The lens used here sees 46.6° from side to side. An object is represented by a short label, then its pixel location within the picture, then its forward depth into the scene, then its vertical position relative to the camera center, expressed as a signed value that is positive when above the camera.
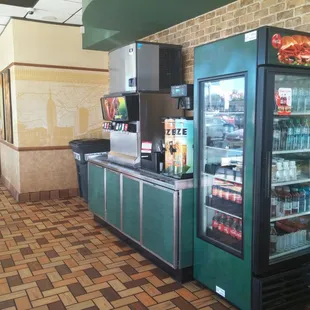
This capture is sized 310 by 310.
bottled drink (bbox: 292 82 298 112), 2.63 +0.10
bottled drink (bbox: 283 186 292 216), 2.71 -0.69
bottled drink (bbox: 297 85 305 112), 2.68 +0.08
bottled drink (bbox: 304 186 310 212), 2.82 -0.70
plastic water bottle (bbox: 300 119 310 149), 2.72 -0.19
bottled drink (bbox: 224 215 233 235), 2.90 -0.92
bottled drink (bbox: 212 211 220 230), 3.02 -0.91
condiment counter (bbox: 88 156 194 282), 3.05 -0.98
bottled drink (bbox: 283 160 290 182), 2.68 -0.44
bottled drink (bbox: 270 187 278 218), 2.65 -0.70
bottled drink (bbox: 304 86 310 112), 2.71 +0.09
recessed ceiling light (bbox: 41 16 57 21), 5.50 +1.45
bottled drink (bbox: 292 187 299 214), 2.76 -0.69
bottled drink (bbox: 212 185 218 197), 2.95 -0.65
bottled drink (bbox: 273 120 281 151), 2.56 -0.18
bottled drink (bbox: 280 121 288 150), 2.60 -0.18
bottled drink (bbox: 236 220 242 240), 2.77 -0.92
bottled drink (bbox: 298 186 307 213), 2.80 -0.69
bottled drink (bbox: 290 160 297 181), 2.72 -0.45
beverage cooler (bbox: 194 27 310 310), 2.39 -0.43
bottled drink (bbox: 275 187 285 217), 2.69 -0.69
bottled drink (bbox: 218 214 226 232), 2.96 -0.91
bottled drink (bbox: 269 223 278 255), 2.67 -0.97
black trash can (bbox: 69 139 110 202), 5.50 -0.61
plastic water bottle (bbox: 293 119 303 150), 2.68 -0.19
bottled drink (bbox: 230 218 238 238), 2.83 -0.92
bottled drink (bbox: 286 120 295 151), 2.64 -0.19
